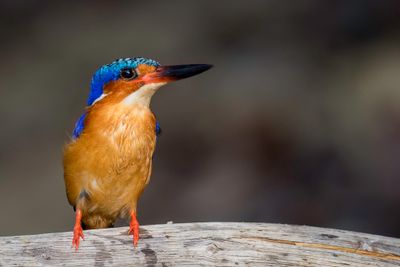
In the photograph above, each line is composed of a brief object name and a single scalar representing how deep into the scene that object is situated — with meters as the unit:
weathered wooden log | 7.87
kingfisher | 8.45
